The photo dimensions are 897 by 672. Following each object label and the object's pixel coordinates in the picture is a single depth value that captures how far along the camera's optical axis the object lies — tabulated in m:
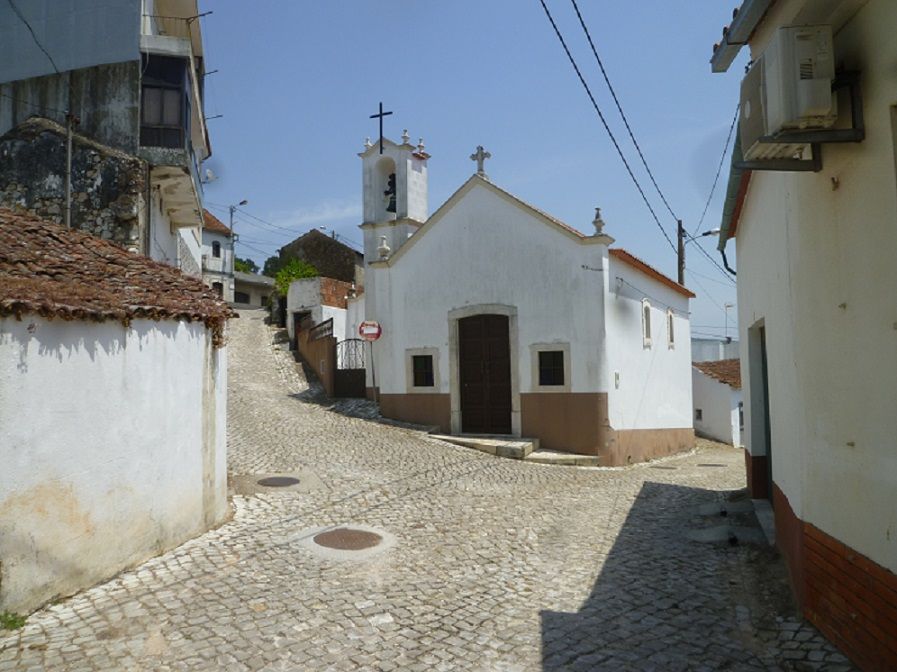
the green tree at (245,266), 49.34
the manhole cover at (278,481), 9.04
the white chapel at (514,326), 13.77
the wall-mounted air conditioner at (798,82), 3.59
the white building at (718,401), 22.02
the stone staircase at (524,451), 13.02
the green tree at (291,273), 30.94
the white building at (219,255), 39.50
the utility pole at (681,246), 20.48
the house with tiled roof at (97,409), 4.57
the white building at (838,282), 3.41
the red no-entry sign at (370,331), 16.33
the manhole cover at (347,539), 6.53
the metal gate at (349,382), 19.12
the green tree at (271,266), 46.58
